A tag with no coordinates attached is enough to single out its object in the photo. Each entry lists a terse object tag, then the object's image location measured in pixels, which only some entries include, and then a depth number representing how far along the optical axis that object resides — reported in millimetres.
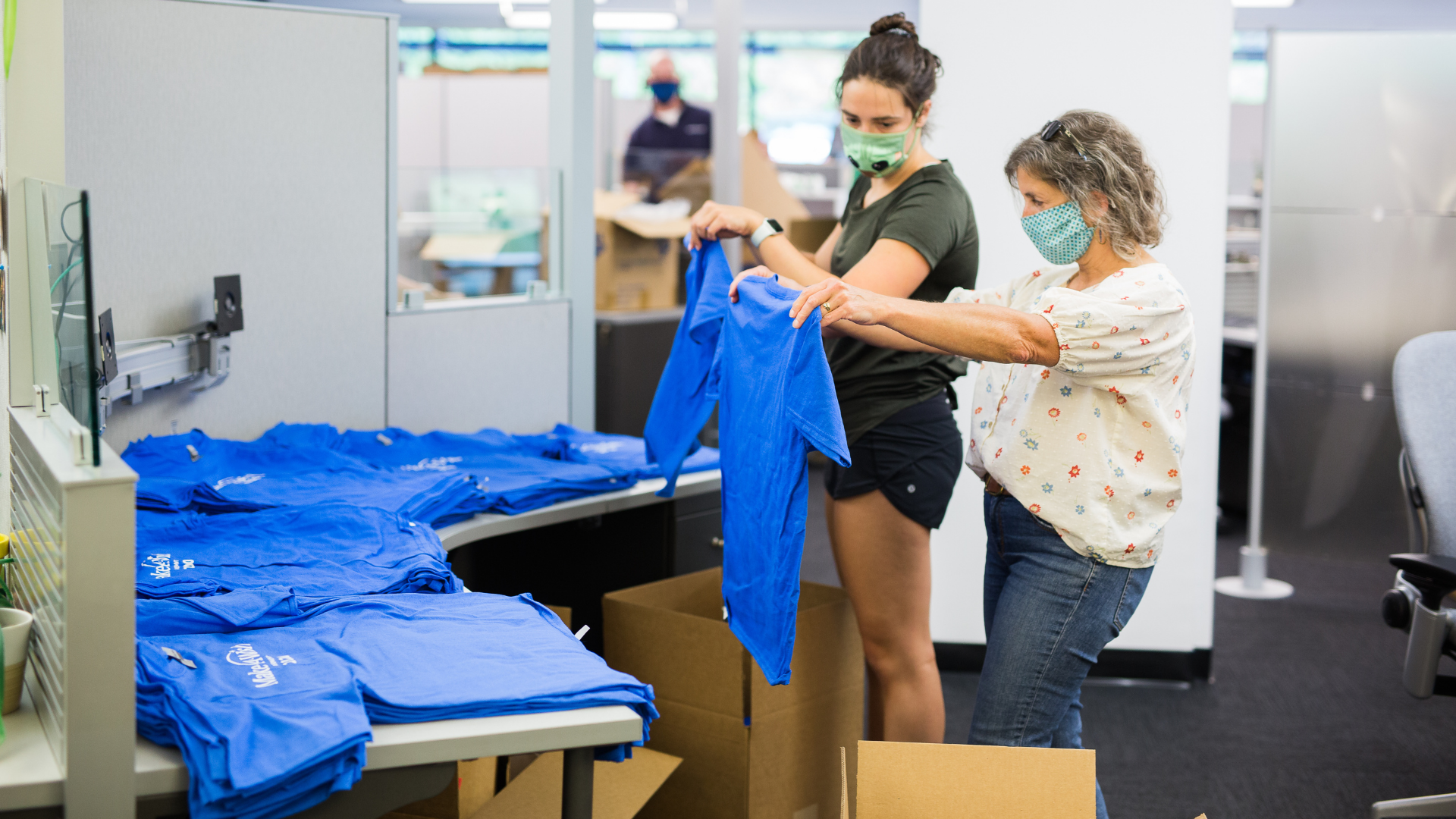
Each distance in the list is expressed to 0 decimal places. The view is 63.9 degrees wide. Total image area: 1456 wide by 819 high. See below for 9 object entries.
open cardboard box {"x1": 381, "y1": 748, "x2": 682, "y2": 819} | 1737
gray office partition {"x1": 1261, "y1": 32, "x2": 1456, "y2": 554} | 3850
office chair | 1978
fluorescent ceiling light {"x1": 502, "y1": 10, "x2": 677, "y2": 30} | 9734
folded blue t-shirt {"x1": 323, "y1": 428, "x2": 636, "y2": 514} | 2012
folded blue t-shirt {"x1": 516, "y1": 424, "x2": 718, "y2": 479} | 2275
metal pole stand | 4035
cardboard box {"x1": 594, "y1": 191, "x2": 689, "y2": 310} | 3689
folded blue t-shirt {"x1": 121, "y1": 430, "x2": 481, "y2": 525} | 1758
